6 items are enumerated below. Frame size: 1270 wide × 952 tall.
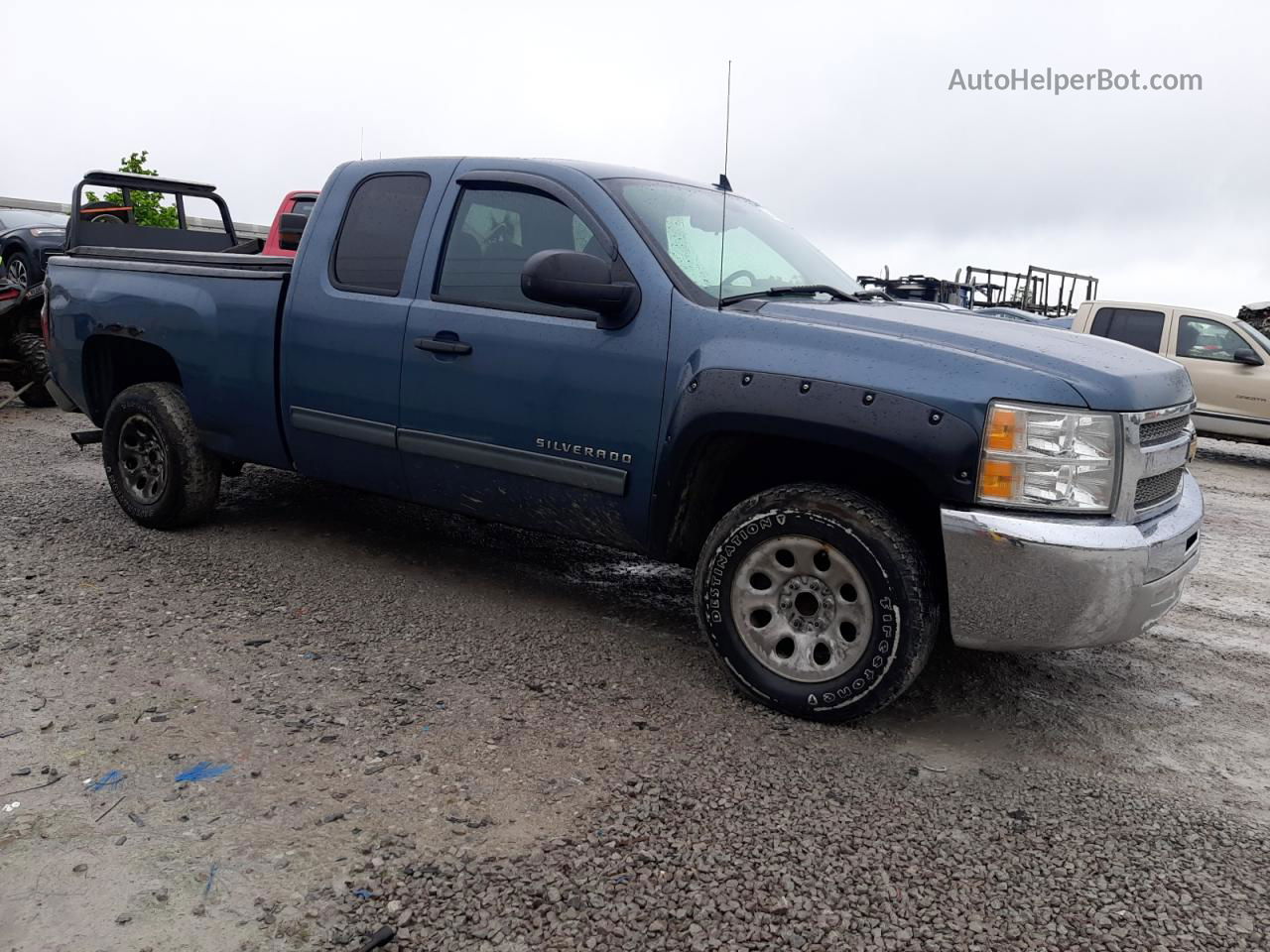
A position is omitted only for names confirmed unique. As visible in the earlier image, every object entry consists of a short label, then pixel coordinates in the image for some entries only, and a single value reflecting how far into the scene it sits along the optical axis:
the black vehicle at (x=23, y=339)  10.01
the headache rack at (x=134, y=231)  7.61
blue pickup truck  3.21
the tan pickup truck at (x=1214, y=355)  11.27
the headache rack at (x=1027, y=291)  24.50
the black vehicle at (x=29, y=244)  13.93
